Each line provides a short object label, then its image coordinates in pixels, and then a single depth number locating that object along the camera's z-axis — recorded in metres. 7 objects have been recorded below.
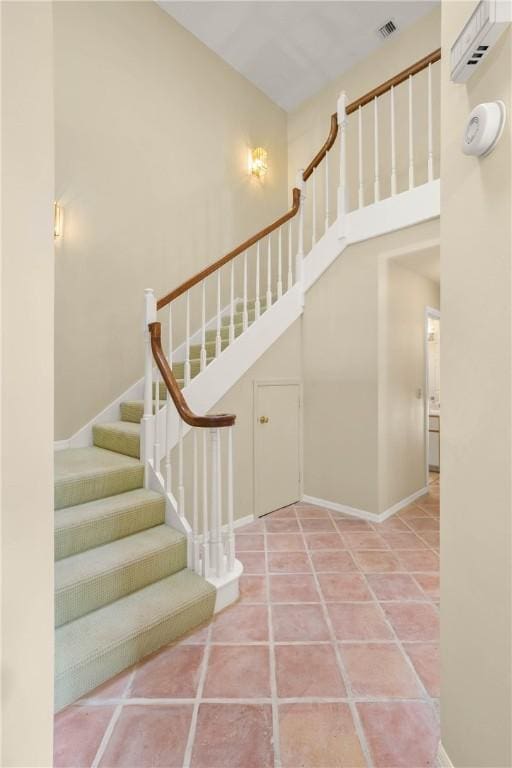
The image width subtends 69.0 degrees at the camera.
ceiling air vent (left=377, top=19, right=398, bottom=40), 4.01
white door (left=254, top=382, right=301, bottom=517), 3.41
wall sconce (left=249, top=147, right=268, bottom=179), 4.73
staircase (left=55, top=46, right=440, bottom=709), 1.72
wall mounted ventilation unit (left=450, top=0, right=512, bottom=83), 0.83
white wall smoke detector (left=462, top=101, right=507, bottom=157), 0.90
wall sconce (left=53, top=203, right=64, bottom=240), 2.89
